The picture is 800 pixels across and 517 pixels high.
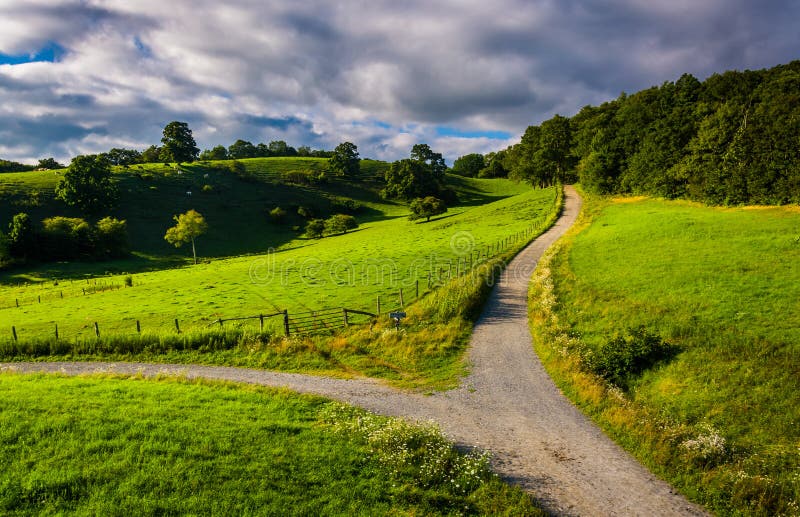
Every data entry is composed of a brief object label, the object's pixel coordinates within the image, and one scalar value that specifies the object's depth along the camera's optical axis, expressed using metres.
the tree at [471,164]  180.12
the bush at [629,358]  16.89
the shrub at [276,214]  100.88
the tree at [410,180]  115.00
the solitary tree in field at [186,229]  73.00
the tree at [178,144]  139.00
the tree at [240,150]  192.12
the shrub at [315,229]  90.12
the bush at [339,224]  89.75
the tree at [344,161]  144.25
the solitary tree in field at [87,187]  86.62
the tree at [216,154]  179.12
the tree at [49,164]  136.50
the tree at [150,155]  147.06
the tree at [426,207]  83.25
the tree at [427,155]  141.19
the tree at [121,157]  137.20
